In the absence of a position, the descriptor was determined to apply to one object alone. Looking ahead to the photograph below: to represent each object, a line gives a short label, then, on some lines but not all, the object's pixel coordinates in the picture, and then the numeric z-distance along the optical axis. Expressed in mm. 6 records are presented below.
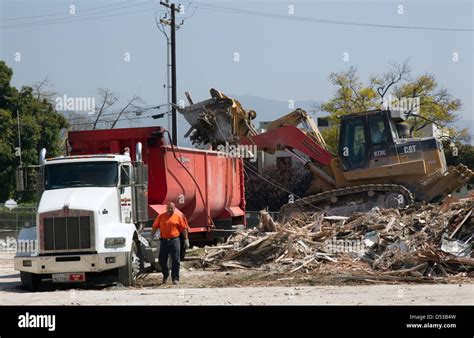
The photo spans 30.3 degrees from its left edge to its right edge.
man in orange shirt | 18125
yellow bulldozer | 27047
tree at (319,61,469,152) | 60531
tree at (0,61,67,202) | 41938
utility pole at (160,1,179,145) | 40875
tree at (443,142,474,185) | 50191
